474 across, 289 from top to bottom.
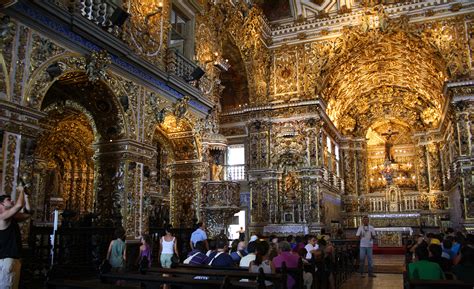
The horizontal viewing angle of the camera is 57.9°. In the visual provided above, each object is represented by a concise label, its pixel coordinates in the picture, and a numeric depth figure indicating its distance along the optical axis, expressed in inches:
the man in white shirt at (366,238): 485.7
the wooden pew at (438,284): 200.2
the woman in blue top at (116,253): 335.0
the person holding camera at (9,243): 199.9
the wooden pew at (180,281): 206.2
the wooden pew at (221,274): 211.5
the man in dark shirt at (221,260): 288.5
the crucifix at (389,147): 1231.5
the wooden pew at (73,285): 198.5
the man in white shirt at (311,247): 362.3
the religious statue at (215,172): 641.0
